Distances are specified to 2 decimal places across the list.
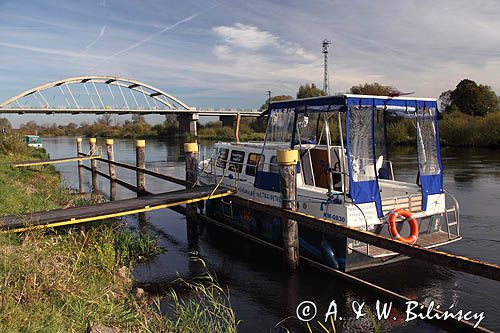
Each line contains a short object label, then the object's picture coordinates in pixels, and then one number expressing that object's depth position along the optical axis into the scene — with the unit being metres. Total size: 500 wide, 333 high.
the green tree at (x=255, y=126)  71.72
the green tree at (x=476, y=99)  53.16
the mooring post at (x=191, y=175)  14.45
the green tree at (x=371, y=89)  60.47
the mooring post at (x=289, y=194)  9.55
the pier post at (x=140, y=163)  19.64
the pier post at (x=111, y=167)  23.71
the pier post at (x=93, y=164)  25.43
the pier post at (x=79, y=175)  23.88
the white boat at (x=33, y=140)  51.92
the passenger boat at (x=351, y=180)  9.03
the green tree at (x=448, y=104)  54.69
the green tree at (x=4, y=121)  84.61
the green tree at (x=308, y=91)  71.46
